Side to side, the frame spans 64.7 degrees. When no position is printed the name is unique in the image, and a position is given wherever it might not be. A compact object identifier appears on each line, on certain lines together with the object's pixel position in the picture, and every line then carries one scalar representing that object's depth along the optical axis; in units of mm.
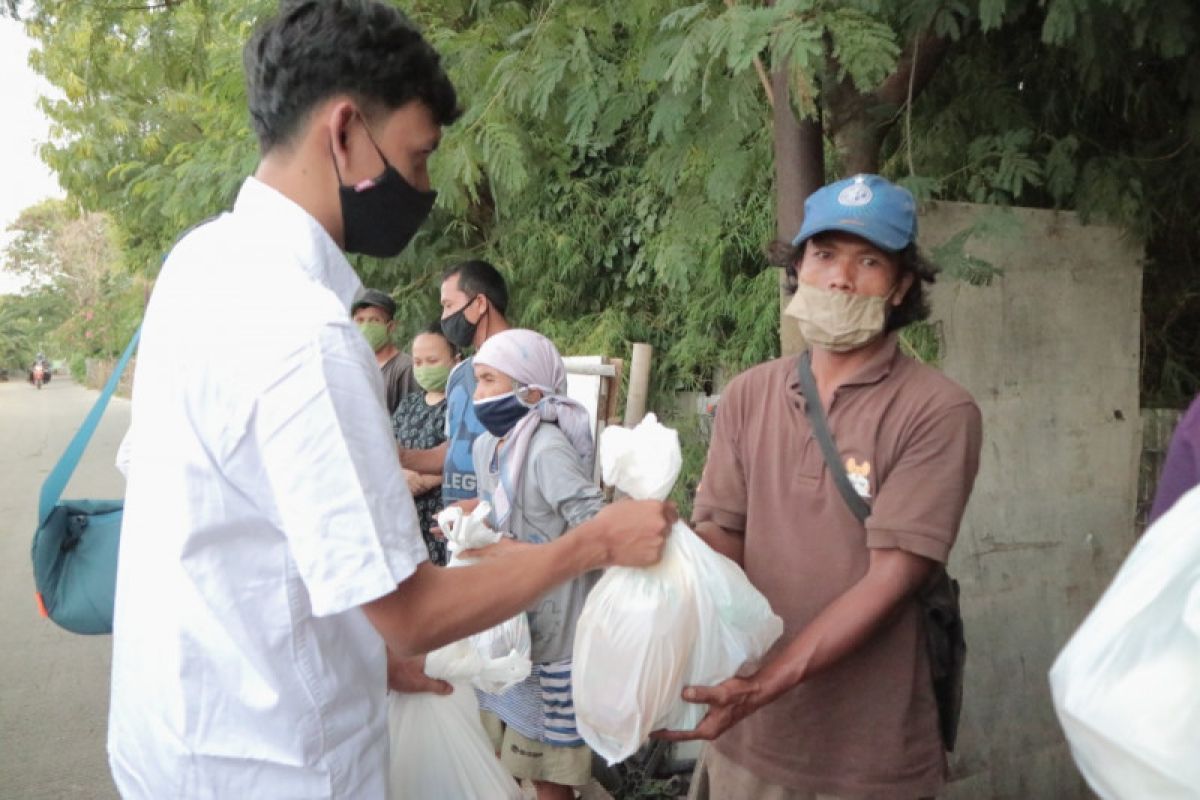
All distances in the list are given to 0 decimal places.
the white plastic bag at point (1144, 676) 1109
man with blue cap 1842
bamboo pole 4859
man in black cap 5004
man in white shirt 1180
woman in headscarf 3090
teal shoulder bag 2062
